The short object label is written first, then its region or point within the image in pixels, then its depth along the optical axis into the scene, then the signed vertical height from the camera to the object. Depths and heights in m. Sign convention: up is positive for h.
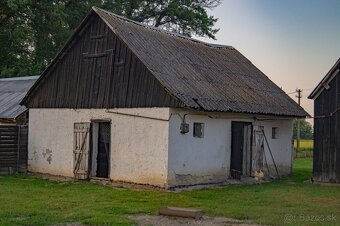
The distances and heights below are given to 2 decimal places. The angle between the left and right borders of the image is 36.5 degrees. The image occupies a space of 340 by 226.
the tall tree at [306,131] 81.81 +0.95
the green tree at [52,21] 33.22 +7.51
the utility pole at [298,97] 42.16 +3.41
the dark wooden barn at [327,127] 19.19 +0.38
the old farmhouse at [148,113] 16.97 +0.74
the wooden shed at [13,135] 21.00 -0.26
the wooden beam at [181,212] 11.36 -1.77
